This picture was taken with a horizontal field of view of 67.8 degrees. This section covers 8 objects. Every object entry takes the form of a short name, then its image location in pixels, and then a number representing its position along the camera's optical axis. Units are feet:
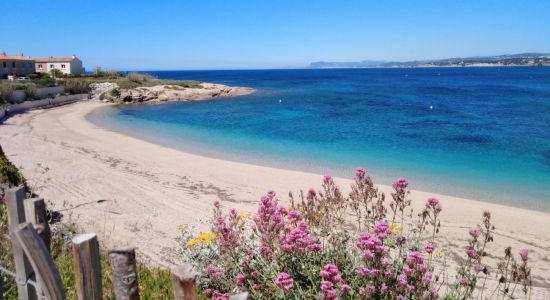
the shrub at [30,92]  118.92
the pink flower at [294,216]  12.39
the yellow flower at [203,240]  20.33
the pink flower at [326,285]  8.59
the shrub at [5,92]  104.32
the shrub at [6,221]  14.43
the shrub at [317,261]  10.15
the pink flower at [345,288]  9.00
